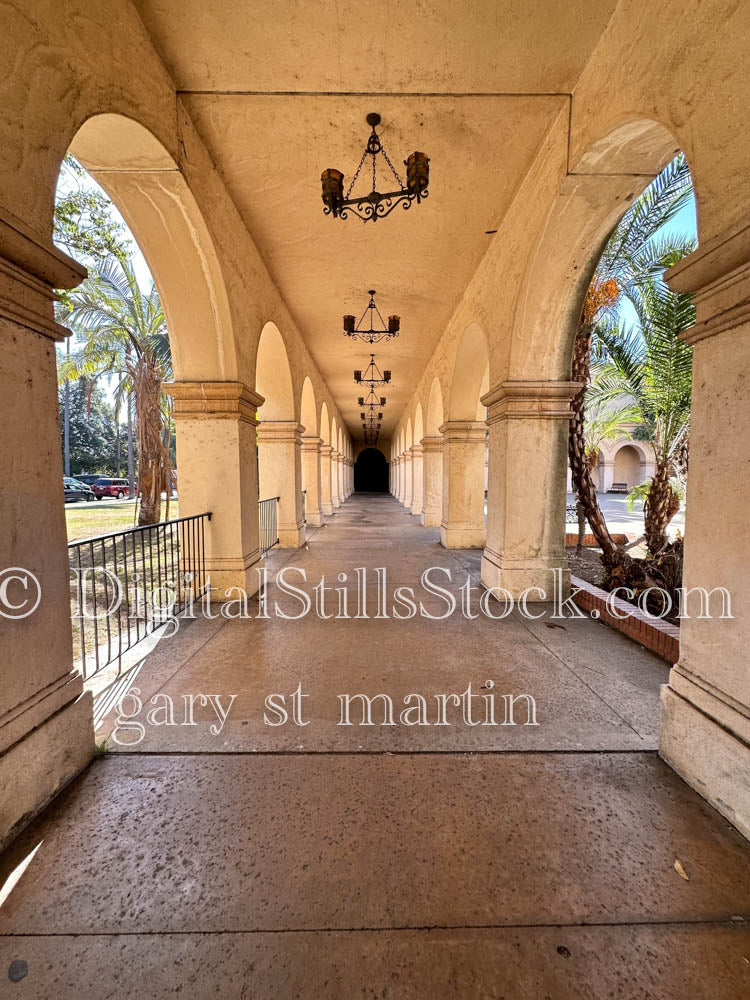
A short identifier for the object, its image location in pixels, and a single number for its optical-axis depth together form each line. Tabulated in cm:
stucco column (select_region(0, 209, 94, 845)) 182
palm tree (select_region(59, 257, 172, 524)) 919
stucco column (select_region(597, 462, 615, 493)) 3164
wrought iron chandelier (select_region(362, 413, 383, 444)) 1990
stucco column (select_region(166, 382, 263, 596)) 487
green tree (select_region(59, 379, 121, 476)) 3706
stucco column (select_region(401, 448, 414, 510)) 1565
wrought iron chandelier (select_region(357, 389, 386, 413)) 1573
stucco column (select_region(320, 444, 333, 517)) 1379
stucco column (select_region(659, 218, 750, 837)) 190
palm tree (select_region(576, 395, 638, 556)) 694
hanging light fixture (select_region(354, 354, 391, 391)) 1098
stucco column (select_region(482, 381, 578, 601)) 495
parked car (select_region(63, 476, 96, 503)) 2672
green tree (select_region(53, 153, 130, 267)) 661
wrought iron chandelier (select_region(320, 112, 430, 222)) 309
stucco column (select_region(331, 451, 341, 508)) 1616
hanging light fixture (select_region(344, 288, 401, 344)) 627
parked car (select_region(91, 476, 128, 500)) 2923
